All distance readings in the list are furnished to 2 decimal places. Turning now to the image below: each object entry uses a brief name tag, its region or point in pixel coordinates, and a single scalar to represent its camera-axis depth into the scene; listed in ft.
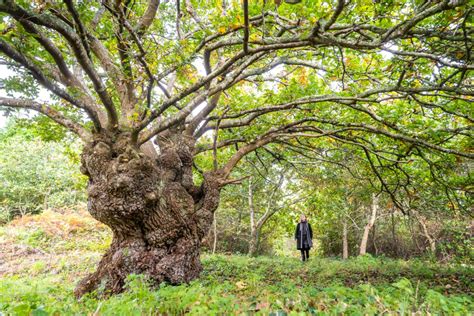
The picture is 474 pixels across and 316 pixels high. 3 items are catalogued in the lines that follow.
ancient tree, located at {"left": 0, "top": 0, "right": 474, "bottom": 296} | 11.47
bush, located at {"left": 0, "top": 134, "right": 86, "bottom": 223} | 48.34
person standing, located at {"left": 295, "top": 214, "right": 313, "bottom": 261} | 33.17
